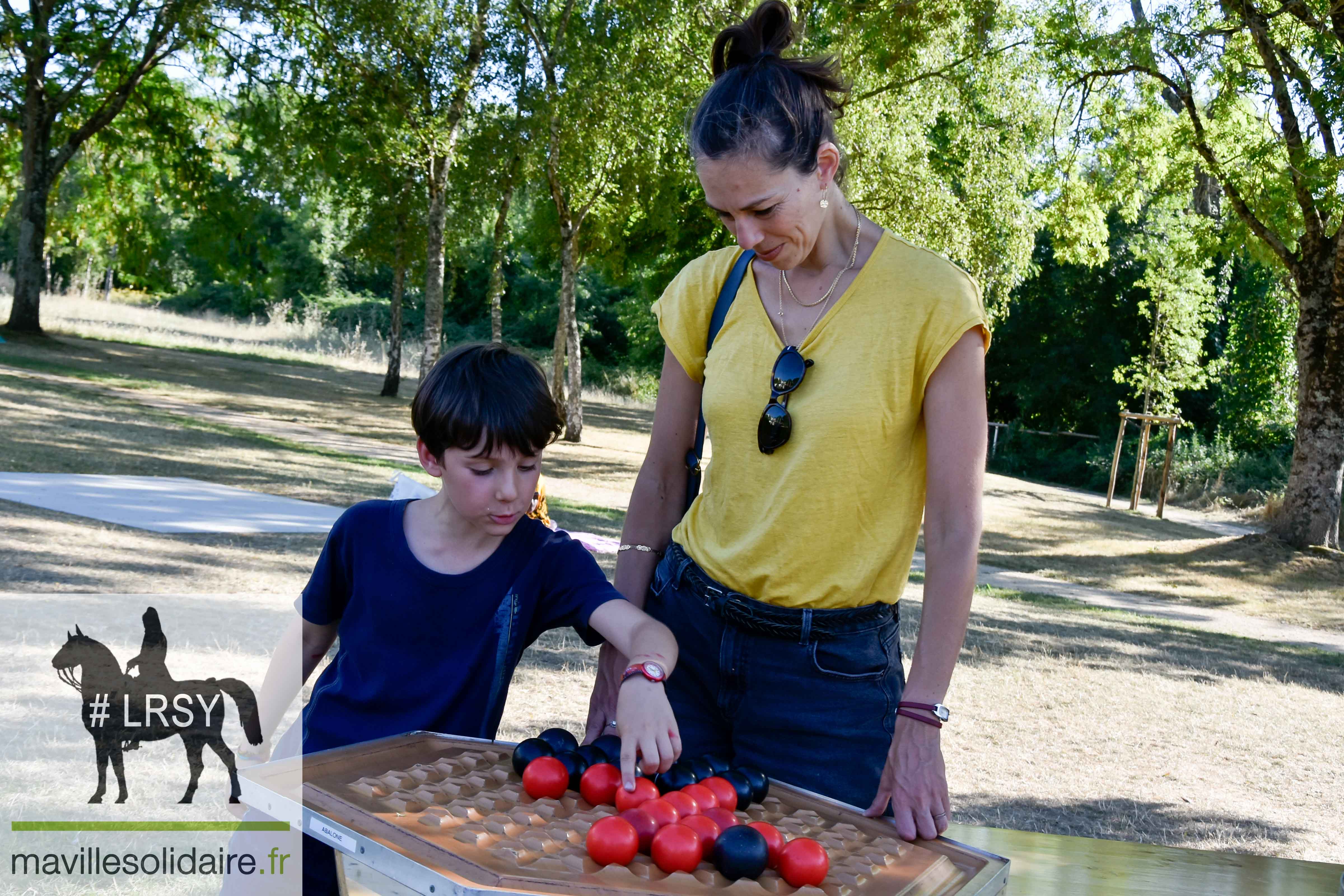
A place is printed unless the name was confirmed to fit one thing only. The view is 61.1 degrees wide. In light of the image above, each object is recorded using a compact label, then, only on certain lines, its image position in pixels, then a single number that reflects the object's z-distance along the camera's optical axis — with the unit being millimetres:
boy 2156
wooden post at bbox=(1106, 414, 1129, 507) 22938
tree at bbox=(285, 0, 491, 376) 16594
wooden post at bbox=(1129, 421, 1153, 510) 22328
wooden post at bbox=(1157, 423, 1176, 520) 20594
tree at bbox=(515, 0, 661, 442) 15789
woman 1905
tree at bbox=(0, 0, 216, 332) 22141
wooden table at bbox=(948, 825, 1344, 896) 2471
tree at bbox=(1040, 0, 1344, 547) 13750
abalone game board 1451
